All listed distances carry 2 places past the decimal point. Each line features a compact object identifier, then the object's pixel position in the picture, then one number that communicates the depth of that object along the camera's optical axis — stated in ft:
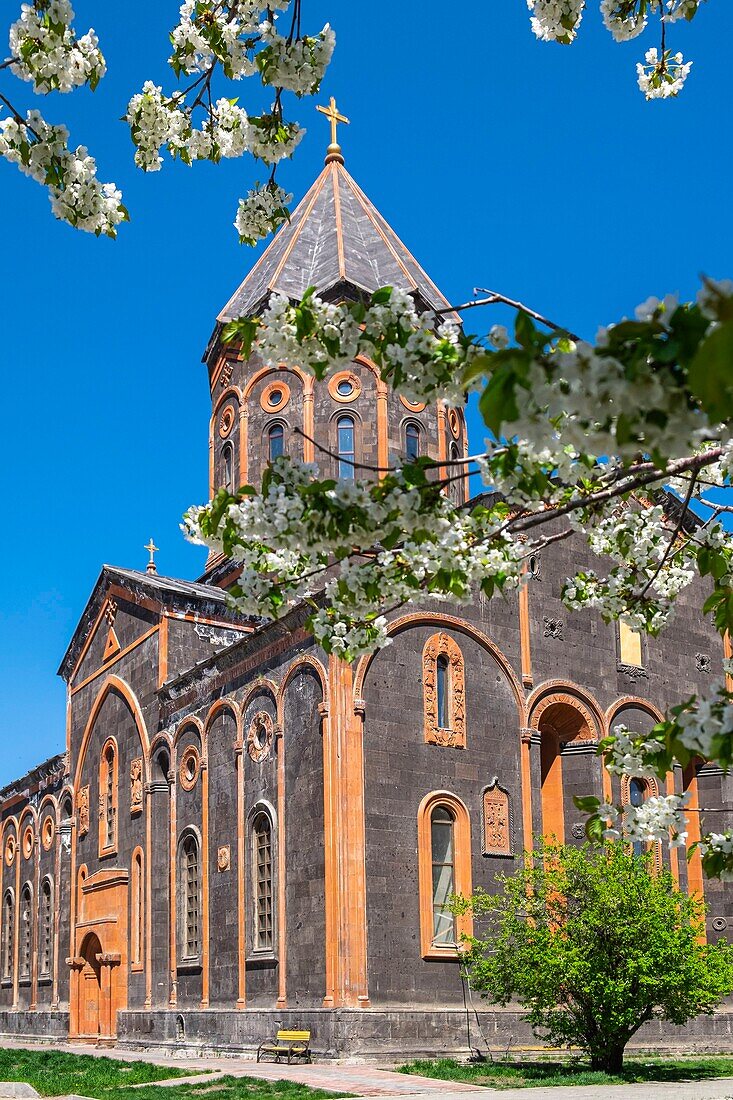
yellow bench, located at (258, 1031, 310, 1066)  66.18
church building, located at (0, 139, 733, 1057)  68.64
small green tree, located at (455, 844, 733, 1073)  57.67
